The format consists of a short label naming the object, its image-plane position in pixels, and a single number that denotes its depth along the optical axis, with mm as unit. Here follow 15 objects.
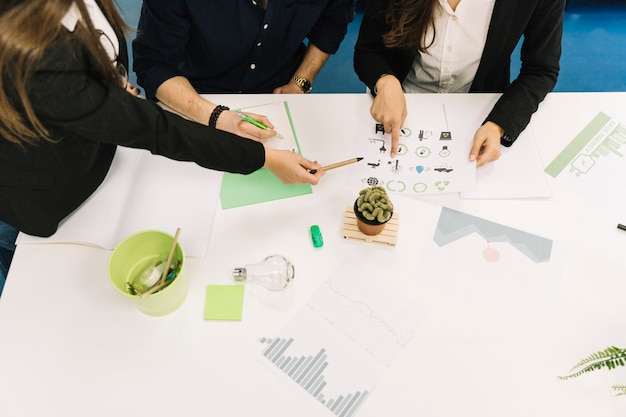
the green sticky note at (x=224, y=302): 853
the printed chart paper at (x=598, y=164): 1017
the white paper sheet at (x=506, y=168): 1022
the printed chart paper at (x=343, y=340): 793
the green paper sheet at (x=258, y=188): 1007
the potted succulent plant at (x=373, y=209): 890
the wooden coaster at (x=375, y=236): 938
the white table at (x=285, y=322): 777
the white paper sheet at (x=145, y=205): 934
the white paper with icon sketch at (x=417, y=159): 1031
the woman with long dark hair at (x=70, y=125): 646
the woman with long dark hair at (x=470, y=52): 1103
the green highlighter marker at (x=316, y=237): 936
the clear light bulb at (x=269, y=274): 887
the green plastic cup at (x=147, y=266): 790
